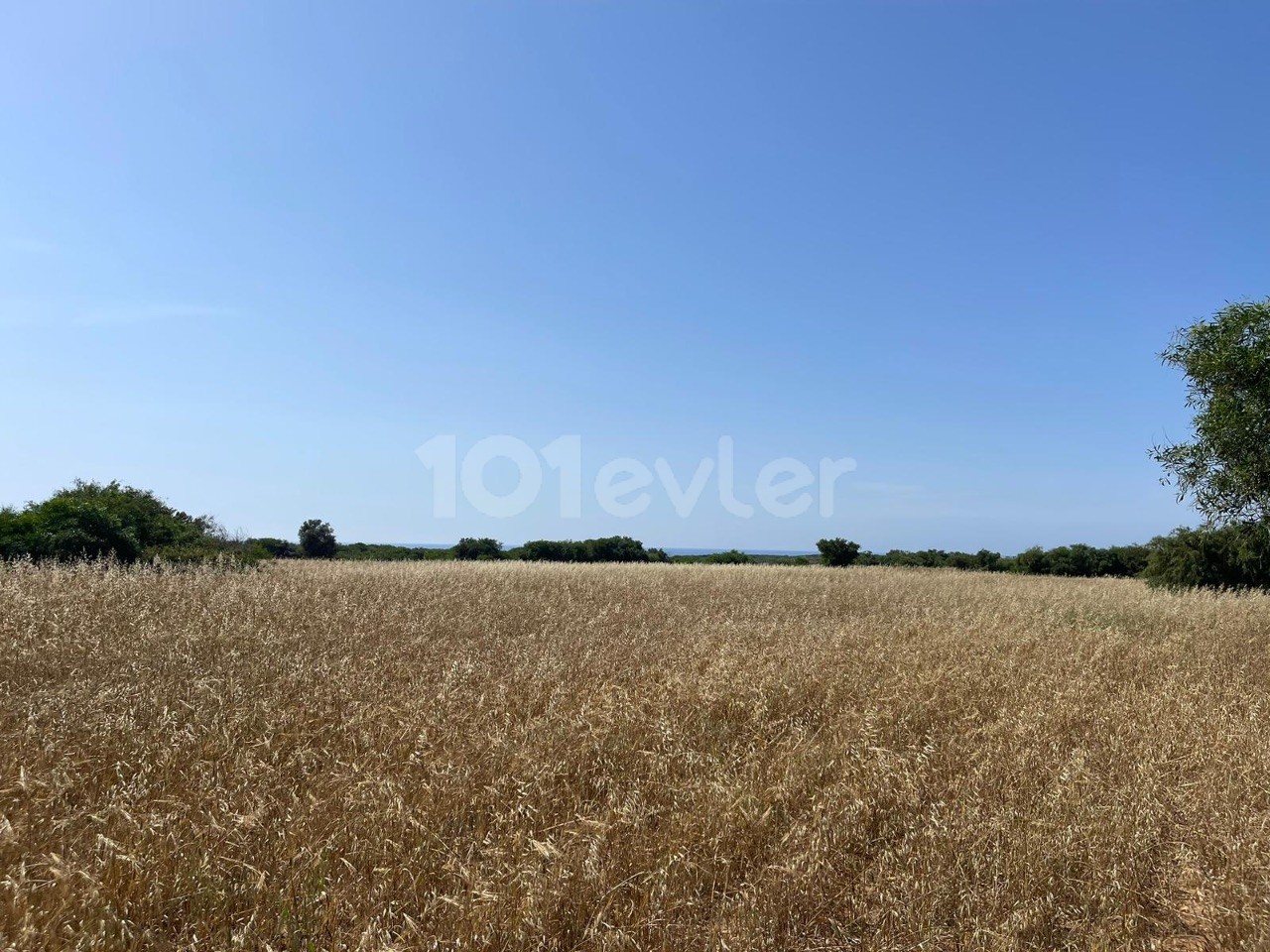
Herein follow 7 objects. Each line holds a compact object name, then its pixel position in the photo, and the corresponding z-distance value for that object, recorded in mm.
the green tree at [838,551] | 41125
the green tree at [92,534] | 16844
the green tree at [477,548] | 43594
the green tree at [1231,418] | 12752
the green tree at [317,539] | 41181
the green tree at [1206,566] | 23656
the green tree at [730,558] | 46281
